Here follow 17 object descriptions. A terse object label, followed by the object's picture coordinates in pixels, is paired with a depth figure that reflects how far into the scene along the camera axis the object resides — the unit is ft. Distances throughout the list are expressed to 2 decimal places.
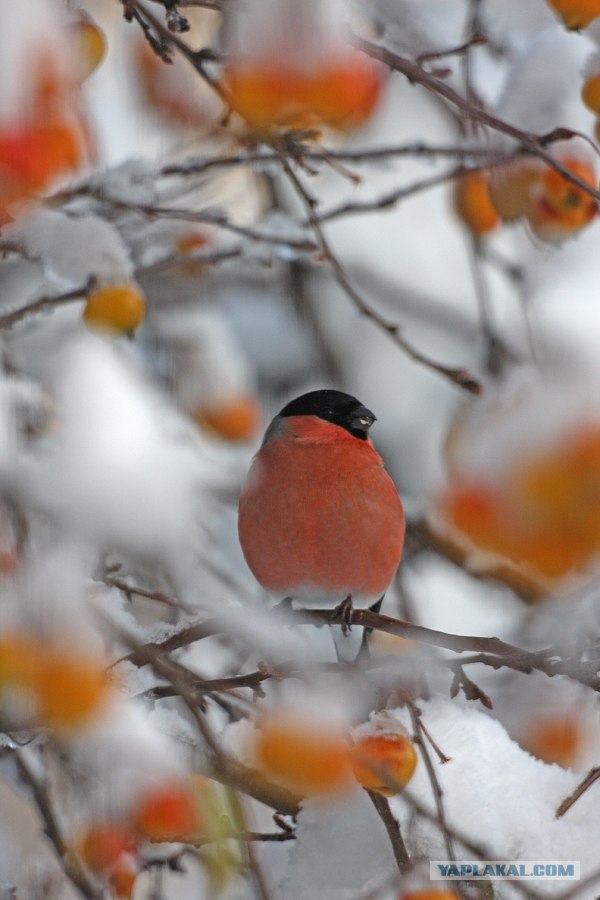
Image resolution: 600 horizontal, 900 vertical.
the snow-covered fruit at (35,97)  19.27
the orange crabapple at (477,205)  20.01
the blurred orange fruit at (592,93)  19.41
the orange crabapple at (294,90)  19.31
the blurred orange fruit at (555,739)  19.65
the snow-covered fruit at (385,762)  19.27
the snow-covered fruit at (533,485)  19.30
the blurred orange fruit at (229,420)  20.12
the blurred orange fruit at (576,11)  19.34
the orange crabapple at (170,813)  19.33
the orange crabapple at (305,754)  19.27
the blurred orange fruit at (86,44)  19.30
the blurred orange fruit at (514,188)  19.68
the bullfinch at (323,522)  19.75
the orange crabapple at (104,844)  19.38
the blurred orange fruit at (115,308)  19.37
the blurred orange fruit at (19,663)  19.12
